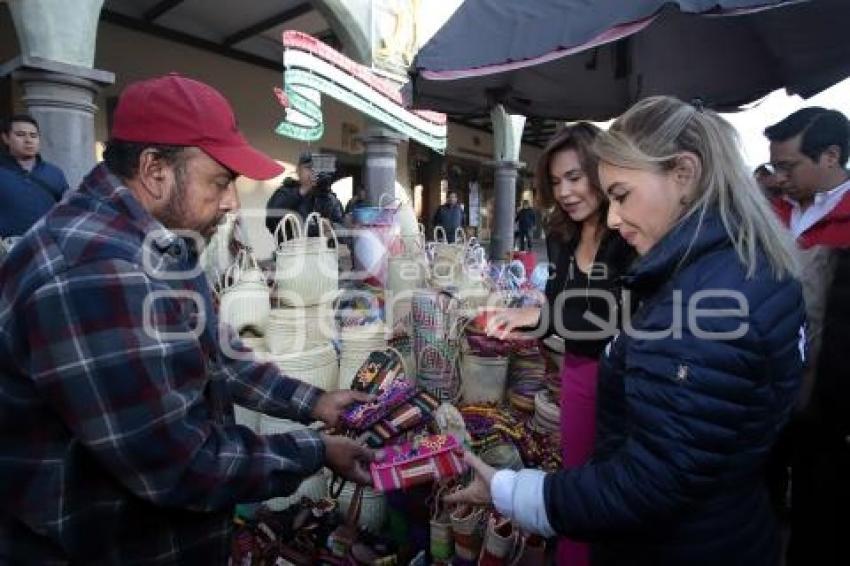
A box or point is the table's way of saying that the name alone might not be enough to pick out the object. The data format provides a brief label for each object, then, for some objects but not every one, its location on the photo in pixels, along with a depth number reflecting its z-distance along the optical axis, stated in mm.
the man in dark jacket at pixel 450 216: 11219
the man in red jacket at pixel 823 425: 1288
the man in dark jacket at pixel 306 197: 4812
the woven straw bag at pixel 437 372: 2492
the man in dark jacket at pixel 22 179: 3375
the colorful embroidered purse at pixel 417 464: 1321
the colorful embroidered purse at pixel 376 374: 1585
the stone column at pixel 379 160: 6777
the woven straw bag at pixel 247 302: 2611
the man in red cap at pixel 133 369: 860
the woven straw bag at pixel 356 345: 2550
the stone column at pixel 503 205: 10633
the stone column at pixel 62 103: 3826
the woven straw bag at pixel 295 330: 2547
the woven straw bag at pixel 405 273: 3412
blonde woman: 874
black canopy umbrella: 1730
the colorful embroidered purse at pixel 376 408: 1449
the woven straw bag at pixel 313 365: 2375
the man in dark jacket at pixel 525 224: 14602
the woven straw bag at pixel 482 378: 2494
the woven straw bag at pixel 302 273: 2736
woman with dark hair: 1831
